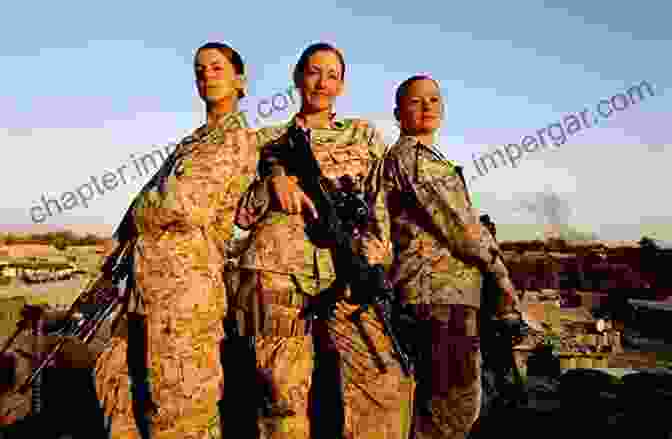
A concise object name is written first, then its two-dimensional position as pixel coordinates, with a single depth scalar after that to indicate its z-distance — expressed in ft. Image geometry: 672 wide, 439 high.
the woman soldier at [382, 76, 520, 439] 10.41
